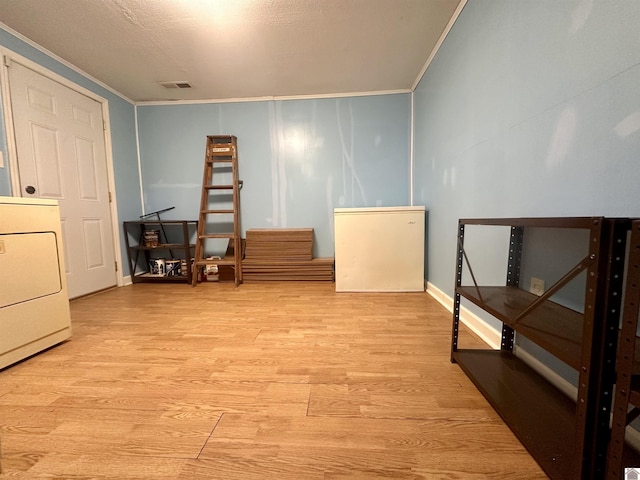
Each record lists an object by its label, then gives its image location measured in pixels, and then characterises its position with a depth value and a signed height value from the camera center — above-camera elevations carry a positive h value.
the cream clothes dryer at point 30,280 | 1.27 -0.35
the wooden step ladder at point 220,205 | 2.90 +0.10
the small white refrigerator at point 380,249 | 2.42 -0.37
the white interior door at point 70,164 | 2.06 +0.48
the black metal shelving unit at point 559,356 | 0.57 -0.39
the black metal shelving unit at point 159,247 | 2.93 -0.38
